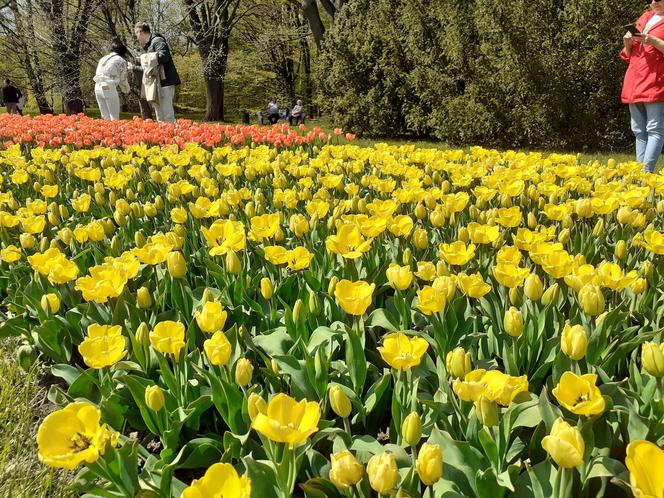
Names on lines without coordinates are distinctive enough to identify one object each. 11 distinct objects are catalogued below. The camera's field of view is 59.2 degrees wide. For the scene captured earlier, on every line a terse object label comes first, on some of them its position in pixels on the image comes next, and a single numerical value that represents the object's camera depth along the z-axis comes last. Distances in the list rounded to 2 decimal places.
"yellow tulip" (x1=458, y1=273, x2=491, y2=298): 1.87
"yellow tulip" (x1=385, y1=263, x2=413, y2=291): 1.93
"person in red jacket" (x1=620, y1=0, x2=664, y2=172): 5.30
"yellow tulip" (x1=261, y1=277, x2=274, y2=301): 2.09
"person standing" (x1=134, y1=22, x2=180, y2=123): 8.95
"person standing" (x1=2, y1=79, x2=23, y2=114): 19.28
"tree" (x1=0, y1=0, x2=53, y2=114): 22.28
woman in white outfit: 9.98
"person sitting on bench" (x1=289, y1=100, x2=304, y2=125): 23.36
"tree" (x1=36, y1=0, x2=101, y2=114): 19.81
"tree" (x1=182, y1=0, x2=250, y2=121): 19.89
